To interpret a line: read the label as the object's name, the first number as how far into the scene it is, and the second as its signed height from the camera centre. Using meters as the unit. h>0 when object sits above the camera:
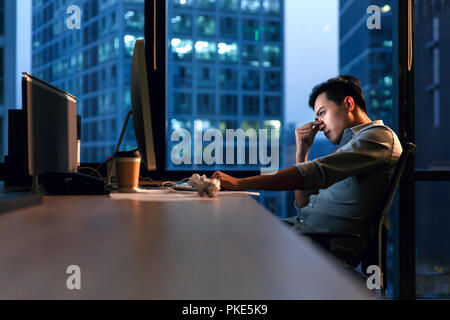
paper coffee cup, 1.43 -0.05
